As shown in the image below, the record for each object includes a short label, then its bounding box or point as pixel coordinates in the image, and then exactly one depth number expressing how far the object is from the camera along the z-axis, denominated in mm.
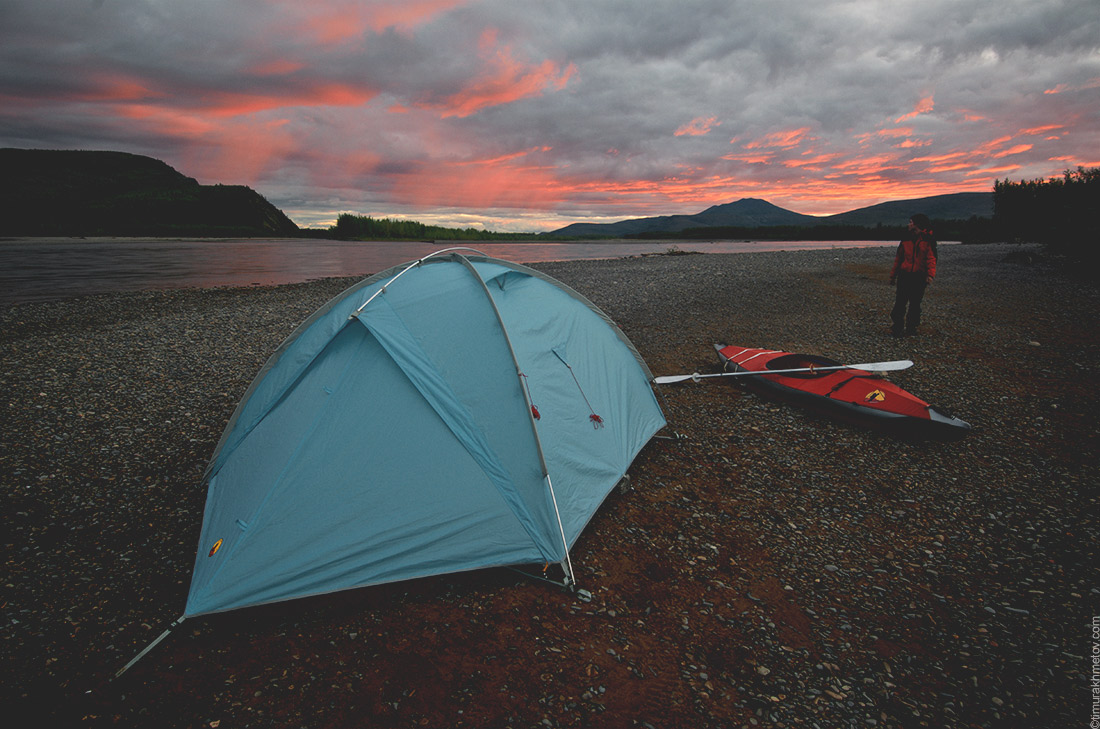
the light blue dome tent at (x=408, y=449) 3816
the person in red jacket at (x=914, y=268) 10742
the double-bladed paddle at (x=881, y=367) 7456
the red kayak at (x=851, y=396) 6430
